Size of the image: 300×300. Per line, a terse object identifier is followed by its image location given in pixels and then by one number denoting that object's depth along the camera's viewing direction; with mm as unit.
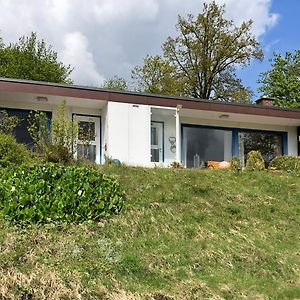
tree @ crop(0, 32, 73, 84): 21710
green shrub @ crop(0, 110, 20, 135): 10010
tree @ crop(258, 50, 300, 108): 26373
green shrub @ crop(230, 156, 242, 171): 10541
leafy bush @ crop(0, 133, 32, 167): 7532
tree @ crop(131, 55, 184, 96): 24945
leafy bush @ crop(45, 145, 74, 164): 8826
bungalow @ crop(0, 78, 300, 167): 11105
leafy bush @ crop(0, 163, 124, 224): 5506
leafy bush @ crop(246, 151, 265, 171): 10787
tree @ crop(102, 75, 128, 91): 29397
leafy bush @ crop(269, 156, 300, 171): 11385
